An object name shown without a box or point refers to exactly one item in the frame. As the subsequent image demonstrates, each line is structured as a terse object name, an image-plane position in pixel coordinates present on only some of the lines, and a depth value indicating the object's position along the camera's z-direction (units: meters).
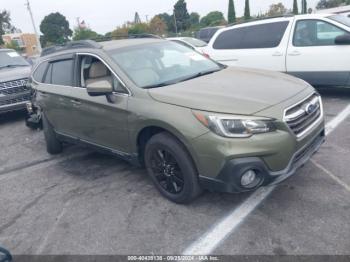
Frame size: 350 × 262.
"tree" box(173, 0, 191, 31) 70.36
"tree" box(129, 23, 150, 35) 42.47
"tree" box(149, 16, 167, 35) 49.36
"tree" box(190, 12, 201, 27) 85.21
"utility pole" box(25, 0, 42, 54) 32.81
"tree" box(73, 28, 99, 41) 48.53
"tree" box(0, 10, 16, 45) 55.85
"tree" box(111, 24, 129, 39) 44.56
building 76.50
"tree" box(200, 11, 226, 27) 75.03
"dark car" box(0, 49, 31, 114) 7.68
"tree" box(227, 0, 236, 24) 50.41
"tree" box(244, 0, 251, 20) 45.56
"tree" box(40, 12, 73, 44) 76.69
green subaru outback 2.96
